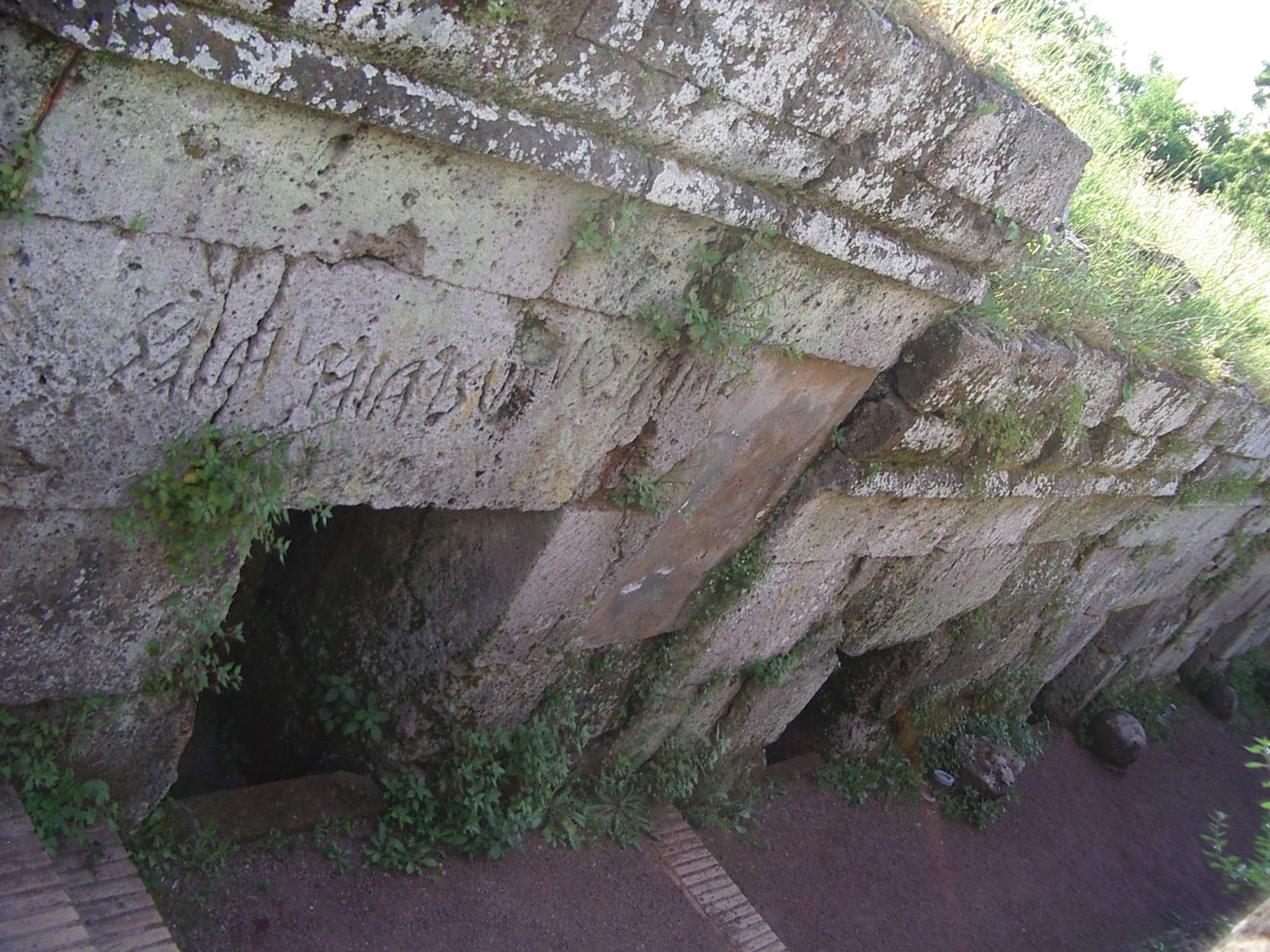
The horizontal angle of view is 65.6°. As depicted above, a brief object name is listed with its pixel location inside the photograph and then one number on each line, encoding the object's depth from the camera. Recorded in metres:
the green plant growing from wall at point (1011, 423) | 3.83
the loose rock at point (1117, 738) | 7.23
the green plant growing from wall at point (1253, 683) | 9.46
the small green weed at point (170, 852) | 2.72
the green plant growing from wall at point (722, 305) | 2.64
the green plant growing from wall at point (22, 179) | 1.62
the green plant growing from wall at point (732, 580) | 3.73
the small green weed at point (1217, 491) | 5.86
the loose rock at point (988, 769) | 5.80
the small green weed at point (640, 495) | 3.08
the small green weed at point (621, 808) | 3.82
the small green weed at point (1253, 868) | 3.62
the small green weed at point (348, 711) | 3.41
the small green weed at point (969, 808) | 5.69
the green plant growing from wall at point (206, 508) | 2.11
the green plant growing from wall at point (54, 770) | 2.34
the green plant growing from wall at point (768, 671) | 4.23
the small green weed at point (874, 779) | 5.29
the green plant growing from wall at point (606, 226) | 2.32
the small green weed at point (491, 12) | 1.88
